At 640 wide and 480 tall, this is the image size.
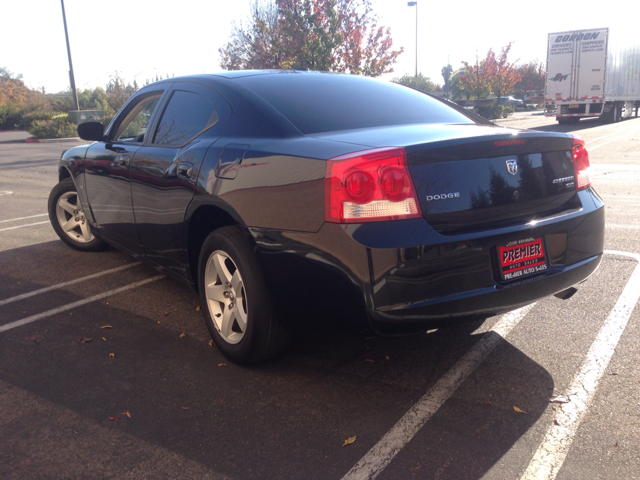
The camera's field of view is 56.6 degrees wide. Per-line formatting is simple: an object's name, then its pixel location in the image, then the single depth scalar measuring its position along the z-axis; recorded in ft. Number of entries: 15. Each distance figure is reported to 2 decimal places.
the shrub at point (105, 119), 104.12
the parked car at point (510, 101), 218.59
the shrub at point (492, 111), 132.57
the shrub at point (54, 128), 99.50
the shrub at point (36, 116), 112.57
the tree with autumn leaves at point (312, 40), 83.20
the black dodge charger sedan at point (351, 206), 8.72
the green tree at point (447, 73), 118.50
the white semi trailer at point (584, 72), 86.63
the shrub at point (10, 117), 145.59
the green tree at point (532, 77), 275.39
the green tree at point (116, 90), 131.85
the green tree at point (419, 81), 157.03
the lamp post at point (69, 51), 85.40
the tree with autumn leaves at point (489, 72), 156.56
